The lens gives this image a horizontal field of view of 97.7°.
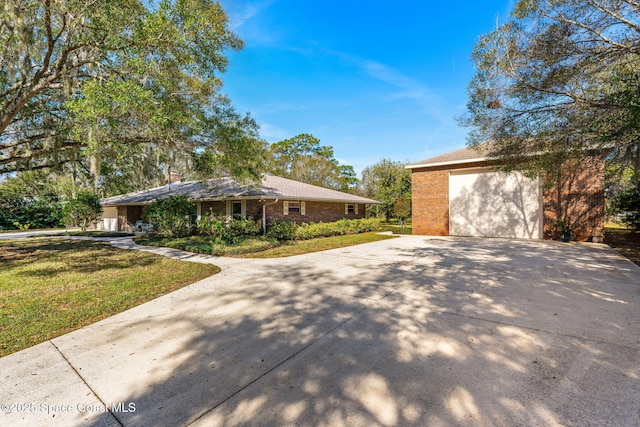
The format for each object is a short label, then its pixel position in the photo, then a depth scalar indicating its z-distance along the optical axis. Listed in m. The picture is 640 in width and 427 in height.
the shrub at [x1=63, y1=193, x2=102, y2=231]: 17.50
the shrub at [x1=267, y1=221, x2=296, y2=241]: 13.34
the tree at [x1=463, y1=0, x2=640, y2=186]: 5.70
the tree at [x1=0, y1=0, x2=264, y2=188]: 5.96
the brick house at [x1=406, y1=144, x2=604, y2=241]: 11.93
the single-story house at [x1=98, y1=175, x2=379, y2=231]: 13.87
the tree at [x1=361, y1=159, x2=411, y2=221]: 25.47
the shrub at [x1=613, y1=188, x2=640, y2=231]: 12.08
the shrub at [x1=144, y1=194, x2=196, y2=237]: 12.70
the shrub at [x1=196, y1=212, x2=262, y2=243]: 11.38
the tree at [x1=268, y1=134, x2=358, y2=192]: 32.00
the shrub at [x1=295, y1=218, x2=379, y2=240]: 14.27
